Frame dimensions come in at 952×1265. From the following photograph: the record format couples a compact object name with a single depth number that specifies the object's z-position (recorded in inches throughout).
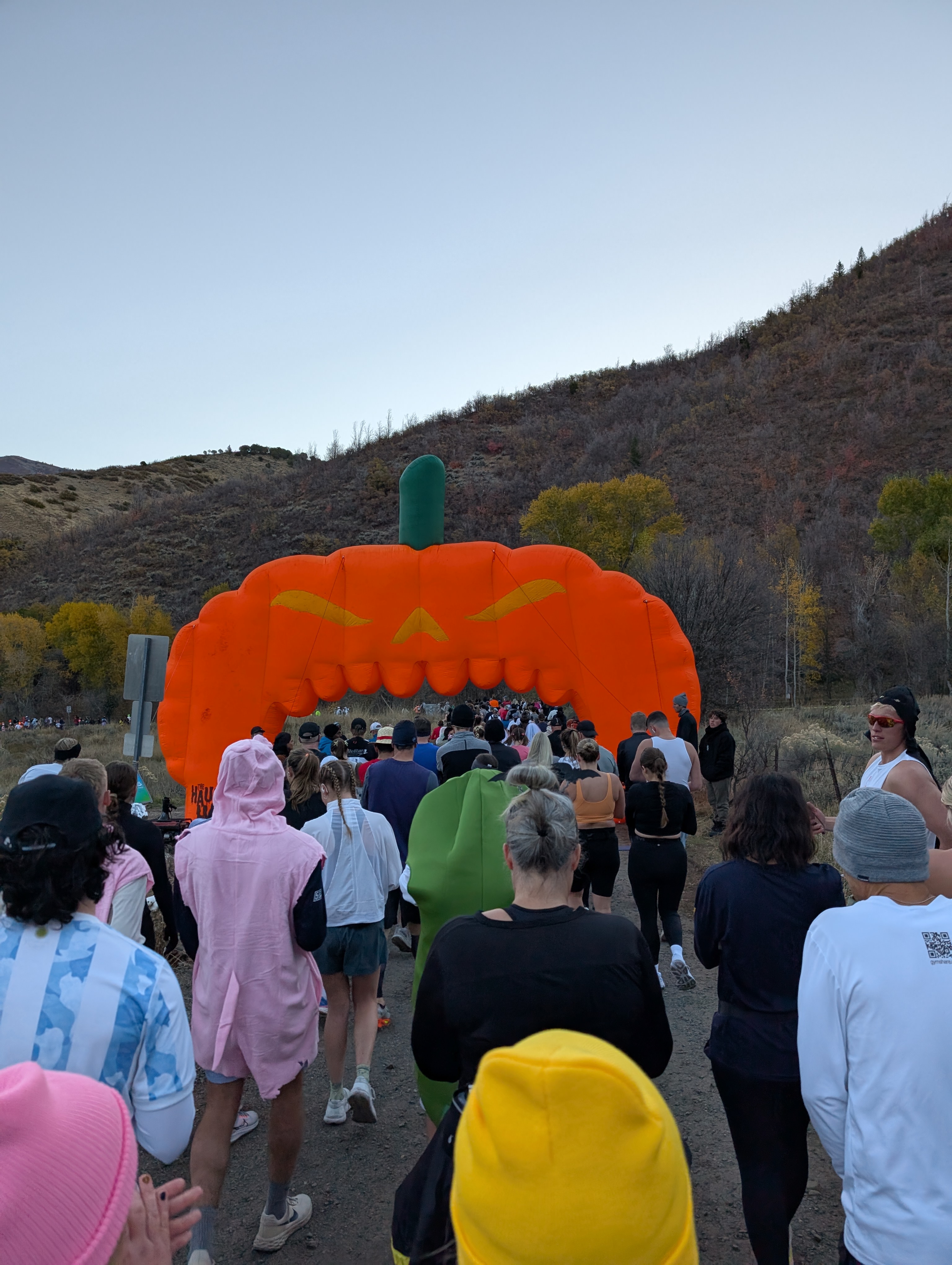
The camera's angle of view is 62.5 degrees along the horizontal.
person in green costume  109.8
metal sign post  288.4
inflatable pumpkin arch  367.9
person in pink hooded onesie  107.7
